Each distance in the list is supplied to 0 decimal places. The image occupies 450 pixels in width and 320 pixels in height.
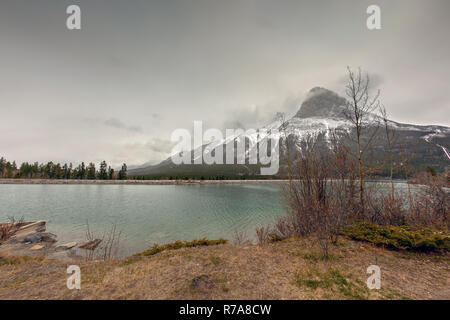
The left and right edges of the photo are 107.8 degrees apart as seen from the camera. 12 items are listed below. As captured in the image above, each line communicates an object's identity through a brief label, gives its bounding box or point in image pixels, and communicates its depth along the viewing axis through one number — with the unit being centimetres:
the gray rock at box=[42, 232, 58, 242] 1321
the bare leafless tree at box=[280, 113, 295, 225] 1002
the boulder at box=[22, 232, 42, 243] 1243
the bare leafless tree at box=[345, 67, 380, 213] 913
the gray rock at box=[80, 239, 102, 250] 1169
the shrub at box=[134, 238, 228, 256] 816
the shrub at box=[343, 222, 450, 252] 630
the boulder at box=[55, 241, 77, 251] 1171
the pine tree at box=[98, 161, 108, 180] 10644
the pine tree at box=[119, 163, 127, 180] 11075
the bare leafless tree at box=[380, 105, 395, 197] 979
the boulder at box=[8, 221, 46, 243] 1248
